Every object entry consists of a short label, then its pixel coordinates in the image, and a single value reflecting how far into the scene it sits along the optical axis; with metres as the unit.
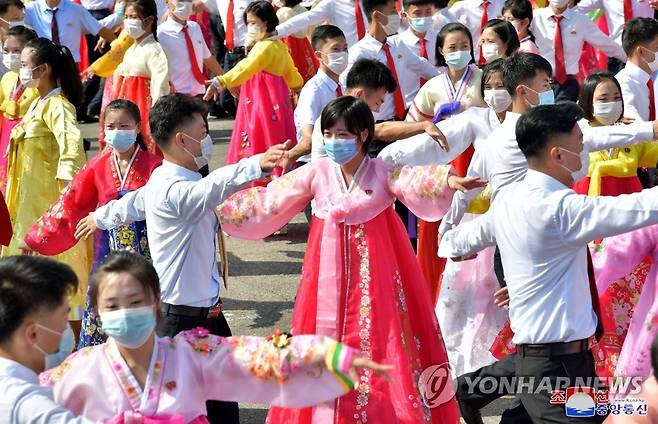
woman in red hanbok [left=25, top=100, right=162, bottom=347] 10.26
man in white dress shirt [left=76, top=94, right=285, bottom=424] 8.80
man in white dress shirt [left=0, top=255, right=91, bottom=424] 5.76
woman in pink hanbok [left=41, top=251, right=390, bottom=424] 6.35
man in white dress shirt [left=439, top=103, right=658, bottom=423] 7.69
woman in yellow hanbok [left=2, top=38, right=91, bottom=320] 11.91
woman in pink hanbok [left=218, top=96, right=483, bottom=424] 8.72
